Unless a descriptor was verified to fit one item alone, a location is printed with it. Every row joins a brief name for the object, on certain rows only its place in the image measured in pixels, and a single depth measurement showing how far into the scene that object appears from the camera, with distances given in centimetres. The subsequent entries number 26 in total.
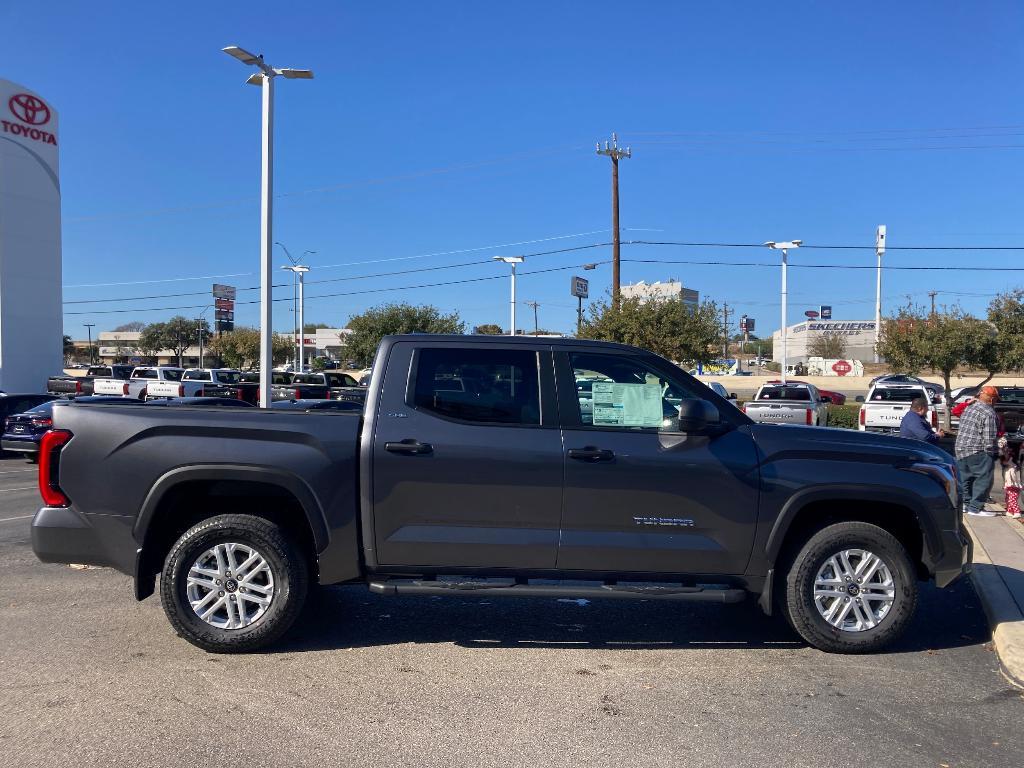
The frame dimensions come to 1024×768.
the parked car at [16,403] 1912
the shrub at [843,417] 2719
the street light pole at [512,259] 4359
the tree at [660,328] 3166
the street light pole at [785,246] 4044
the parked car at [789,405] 2014
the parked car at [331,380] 3243
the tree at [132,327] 14298
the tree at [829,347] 10431
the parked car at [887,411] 2062
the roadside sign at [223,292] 6075
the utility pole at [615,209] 3347
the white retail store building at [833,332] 12275
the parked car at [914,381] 2780
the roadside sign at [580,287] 4734
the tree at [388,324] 4641
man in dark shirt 1087
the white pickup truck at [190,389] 2700
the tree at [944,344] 3097
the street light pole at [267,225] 1919
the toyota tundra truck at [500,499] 502
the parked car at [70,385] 3028
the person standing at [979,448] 1022
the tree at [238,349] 6988
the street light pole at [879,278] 7250
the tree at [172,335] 8906
